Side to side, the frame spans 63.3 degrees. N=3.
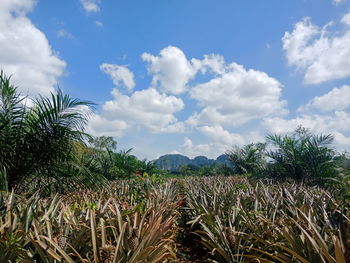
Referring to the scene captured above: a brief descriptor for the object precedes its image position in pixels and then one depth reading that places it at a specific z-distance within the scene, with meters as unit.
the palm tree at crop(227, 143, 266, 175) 16.39
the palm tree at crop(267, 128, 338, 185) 9.67
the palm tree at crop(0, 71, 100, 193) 5.23
